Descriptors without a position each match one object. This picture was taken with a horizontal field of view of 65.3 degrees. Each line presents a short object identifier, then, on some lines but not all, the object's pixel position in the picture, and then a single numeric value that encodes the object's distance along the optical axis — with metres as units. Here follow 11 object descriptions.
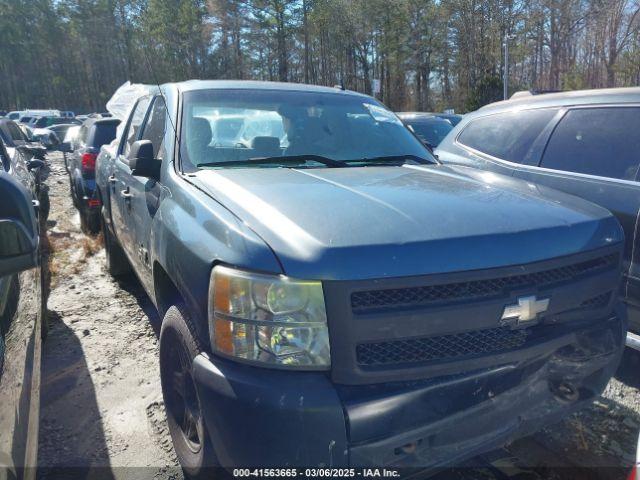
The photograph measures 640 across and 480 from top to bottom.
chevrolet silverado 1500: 1.69
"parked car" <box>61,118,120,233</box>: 7.39
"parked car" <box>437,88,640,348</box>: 3.15
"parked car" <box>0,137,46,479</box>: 1.35
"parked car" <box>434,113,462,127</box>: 12.58
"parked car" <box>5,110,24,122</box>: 31.77
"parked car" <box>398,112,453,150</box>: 10.17
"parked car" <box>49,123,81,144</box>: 21.09
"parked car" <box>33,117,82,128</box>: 26.83
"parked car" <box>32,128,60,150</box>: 8.77
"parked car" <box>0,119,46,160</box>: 7.61
